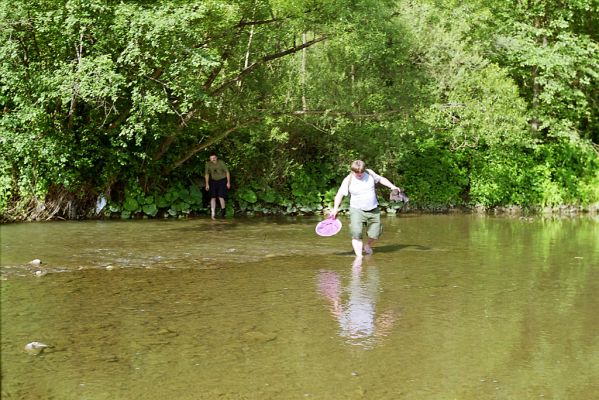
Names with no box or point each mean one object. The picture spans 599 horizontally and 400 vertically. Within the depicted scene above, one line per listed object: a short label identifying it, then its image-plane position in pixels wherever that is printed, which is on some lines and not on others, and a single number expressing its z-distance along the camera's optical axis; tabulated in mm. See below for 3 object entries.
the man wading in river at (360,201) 13234
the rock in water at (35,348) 6997
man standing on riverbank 20797
